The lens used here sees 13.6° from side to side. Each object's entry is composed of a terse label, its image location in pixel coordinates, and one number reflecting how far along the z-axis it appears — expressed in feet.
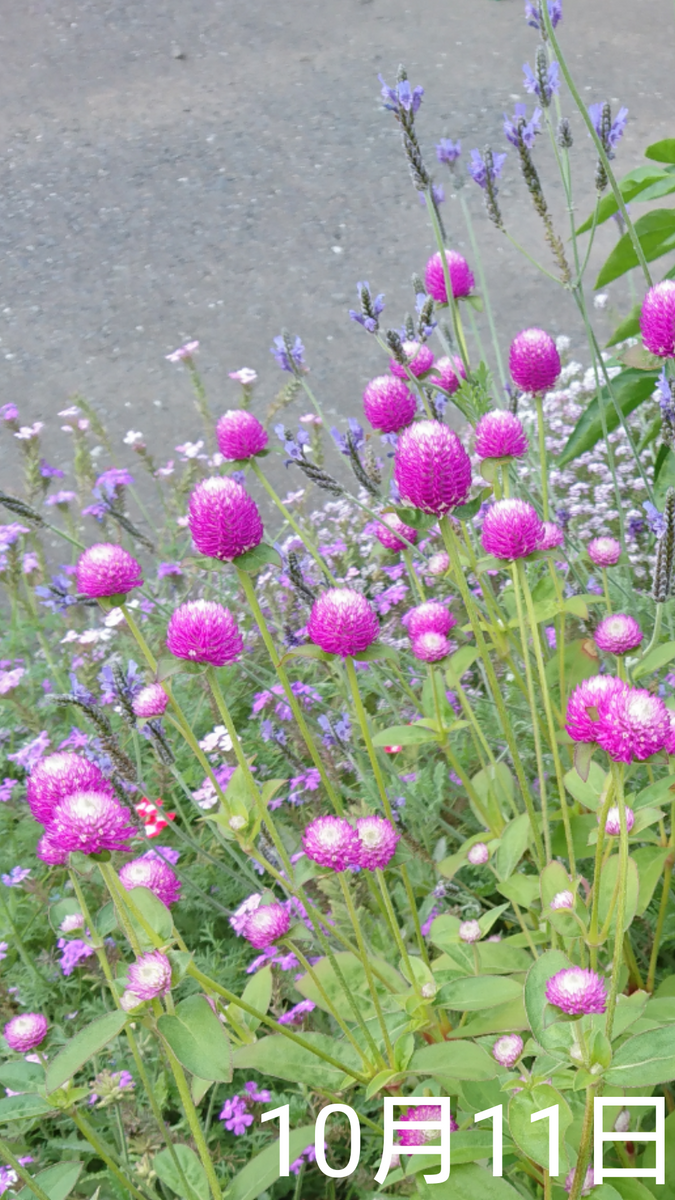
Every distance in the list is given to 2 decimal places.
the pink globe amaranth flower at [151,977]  2.74
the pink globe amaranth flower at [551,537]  3.25
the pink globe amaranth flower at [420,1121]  2.83
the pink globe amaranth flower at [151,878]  2.95
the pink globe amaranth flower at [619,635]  2.99
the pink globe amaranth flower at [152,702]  3.12
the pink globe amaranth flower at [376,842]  2.88
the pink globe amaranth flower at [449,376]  3.45
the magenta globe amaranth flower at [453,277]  3.44
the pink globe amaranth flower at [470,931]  2.99
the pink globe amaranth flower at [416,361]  3.27
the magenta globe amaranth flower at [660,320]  2.99
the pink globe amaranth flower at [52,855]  2.86
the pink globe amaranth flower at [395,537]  3.36
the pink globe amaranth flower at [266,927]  2.96
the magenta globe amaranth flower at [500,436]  3.12
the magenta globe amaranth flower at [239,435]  3.16
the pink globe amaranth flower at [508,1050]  2.85
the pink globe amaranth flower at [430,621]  3.20
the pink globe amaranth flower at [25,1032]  2.99
